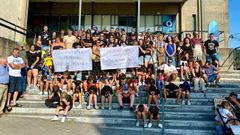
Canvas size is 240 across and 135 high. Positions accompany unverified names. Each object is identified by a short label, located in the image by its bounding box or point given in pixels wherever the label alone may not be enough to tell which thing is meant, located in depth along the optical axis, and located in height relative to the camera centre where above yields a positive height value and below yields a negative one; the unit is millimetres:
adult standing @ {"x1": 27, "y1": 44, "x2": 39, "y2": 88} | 10422 +483
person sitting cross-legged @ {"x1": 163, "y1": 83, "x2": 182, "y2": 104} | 9172 -393
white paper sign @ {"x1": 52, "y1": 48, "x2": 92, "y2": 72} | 11086 +710
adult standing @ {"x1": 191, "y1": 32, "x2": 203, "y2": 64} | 12086 +1425
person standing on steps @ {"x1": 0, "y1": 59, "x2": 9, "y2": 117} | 8521 -178
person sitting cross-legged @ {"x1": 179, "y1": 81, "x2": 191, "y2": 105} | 9109 -407
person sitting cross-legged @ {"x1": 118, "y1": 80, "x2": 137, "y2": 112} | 8852 -497
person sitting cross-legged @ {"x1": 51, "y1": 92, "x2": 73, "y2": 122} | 8422 -829
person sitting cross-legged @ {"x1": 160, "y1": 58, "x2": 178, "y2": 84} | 9977 +238
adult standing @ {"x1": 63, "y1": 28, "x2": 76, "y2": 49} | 11719 +1547
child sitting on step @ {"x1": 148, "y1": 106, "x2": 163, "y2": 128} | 7934 -992
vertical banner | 19344 +3829
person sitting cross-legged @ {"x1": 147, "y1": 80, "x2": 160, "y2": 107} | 8747 -530
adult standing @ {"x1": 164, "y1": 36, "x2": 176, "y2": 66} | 11422 +1155
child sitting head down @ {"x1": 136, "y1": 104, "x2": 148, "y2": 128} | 7972 -976
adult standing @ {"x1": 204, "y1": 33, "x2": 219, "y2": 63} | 11711 +1252
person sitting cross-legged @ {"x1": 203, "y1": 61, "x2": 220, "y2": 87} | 10403 +220
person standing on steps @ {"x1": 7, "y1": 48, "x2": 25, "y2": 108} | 8914 -19
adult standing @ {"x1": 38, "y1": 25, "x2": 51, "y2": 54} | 12266 +1658
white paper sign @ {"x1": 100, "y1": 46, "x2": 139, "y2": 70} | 11117 +773
